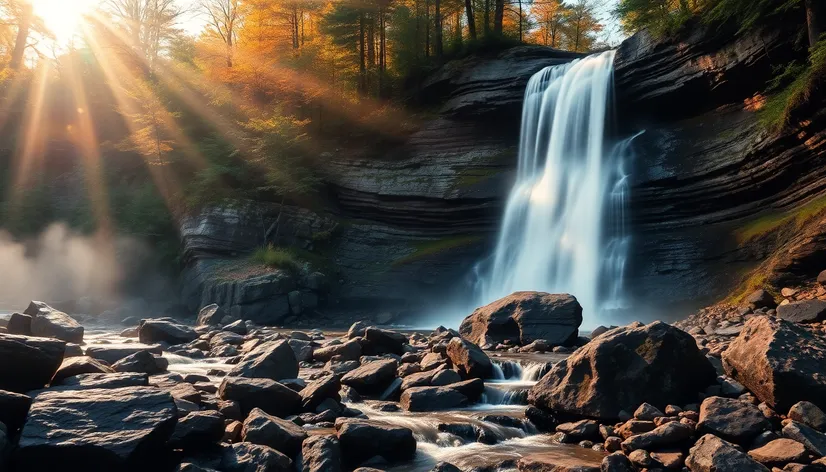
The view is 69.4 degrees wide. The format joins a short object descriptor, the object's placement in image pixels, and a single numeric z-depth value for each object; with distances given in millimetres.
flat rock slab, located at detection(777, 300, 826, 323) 12690
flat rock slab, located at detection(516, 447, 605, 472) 5898
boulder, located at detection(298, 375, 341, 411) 7988
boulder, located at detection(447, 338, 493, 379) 10008
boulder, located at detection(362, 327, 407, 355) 12711
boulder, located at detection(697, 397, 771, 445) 6203
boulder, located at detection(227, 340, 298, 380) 9273
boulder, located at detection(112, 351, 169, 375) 9352
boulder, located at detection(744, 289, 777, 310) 15117
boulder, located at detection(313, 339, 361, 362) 12234
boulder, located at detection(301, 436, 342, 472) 5762
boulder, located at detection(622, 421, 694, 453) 6219
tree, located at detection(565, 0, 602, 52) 43578
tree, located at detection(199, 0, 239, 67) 43219
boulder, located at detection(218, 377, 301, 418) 7531
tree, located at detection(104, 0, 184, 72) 39500
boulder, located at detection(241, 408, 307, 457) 6156
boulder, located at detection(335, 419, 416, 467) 6359
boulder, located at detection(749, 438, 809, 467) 5594
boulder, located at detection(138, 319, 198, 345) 15312
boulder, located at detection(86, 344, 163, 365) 9990
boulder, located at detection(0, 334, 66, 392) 6129
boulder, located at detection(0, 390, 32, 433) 5383
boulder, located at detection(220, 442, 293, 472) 5621
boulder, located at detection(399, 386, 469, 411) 8664
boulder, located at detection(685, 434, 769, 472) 5414
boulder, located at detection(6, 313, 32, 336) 11633
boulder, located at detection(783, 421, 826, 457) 5717
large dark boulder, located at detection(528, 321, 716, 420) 7469
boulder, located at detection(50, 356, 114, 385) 6973
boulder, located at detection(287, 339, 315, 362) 12698
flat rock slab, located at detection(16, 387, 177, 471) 5035
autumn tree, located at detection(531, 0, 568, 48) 42156
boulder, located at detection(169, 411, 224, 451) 5918
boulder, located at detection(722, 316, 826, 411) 6578
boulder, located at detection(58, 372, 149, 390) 6520
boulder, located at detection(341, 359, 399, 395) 9523
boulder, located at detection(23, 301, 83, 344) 12805
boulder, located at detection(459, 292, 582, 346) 14148
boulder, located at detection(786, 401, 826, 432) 6207
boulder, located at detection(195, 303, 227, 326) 20631
